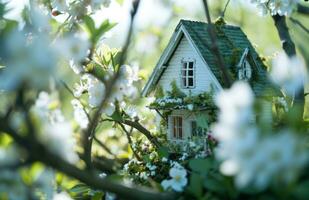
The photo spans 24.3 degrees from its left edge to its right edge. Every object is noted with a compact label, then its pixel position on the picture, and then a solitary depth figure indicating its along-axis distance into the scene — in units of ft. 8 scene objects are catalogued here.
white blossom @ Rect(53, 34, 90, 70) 0.68
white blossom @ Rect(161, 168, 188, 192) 0.97
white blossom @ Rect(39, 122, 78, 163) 0.70
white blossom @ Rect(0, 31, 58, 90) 0.64
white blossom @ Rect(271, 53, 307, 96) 0.78
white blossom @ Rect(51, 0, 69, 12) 1.50
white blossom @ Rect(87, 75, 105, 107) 1.26
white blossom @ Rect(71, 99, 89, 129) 1.09
